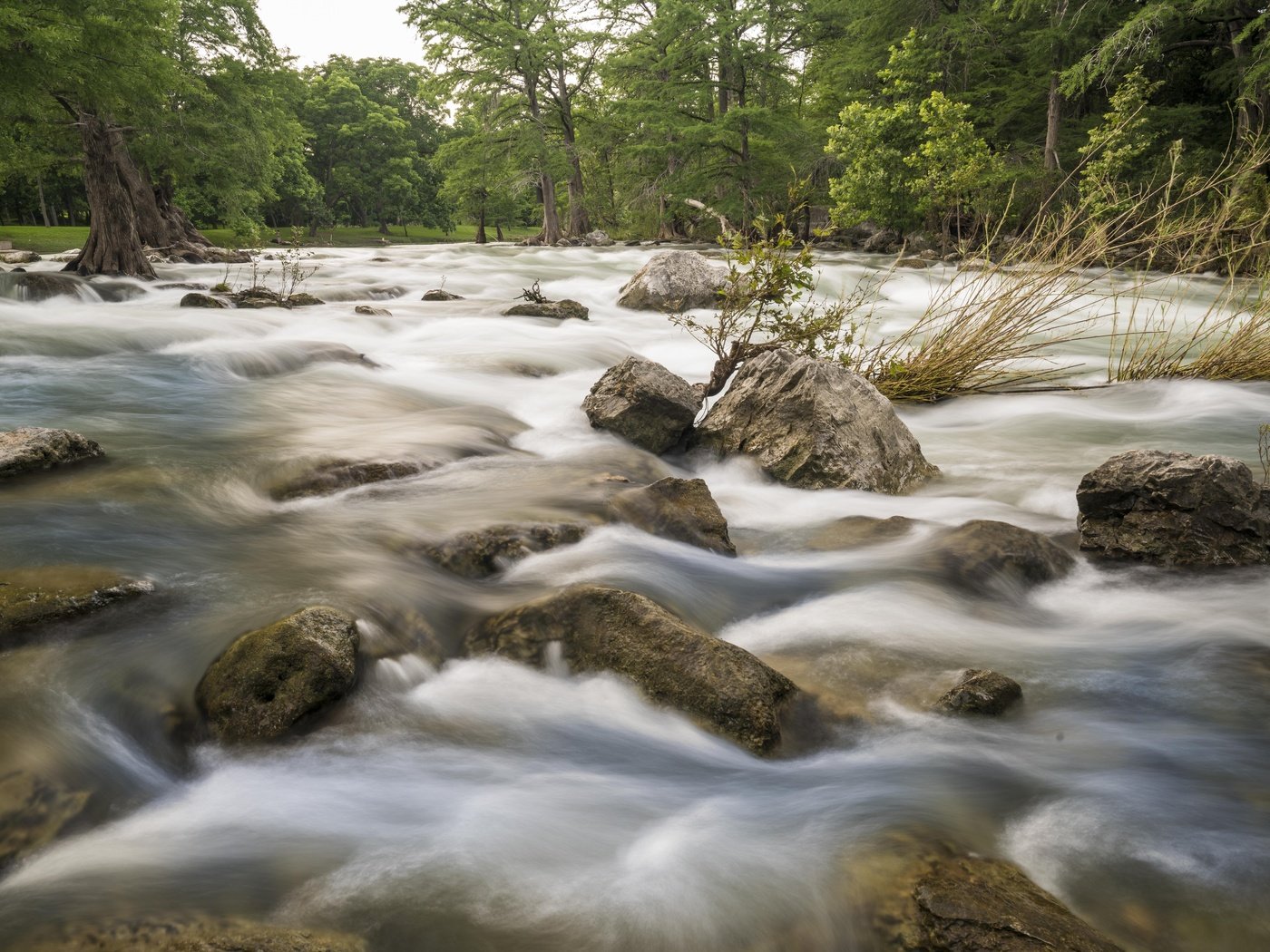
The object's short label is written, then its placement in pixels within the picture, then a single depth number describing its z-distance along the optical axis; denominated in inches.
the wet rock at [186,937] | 72.9
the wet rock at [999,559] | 166.7
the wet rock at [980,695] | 122.3
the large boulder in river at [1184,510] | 164.4
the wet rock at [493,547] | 163.0
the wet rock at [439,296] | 580.4
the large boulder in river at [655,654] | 117.6
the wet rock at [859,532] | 188.9
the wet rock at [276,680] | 109.1
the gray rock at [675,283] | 518.9
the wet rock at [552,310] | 486.3
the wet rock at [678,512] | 182.9
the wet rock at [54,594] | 119.0
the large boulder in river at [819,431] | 219.9
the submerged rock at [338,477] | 194.9
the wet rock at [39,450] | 173.3
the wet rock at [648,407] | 242.7
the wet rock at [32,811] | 85.5
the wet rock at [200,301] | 474.0
